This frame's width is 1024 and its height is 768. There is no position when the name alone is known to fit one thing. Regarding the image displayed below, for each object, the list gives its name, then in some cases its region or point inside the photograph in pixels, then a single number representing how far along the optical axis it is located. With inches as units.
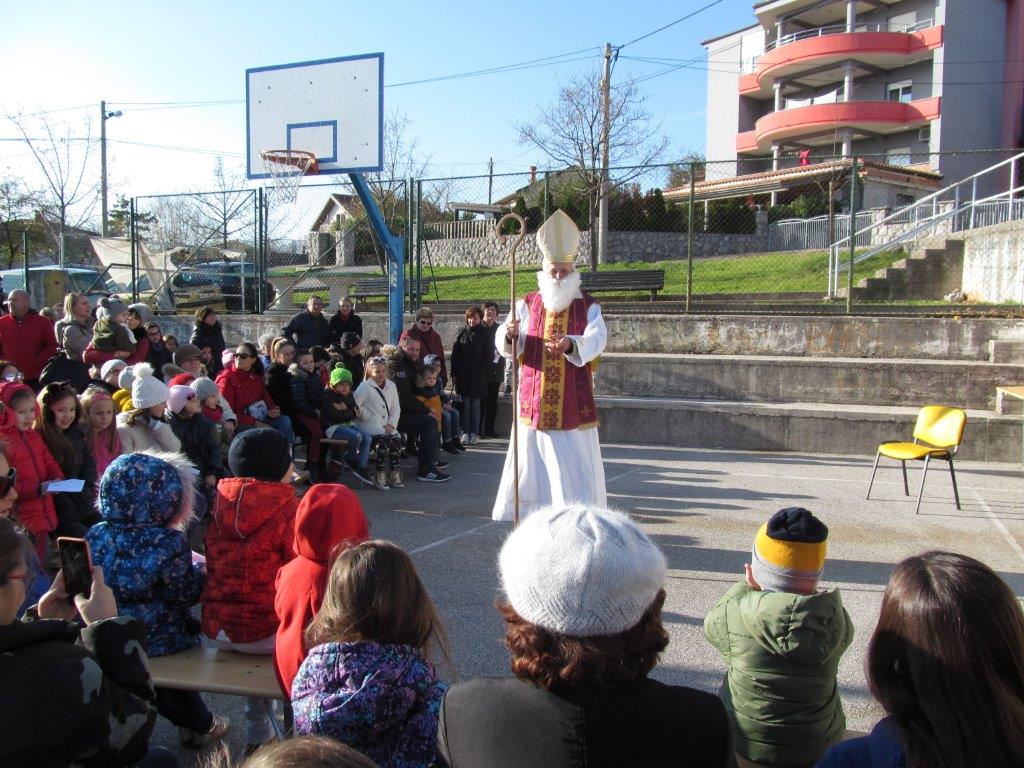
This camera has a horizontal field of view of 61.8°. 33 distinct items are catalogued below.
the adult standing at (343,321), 450.0
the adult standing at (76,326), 344.8
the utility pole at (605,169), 629.2
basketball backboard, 466.3
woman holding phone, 73.7
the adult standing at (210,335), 414.3
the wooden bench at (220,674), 119.2
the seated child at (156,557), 128.0
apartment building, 1284.4
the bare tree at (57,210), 1037.8
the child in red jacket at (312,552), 113.3
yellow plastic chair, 280.4
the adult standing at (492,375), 428.5
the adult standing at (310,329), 439.8
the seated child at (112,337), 343.3
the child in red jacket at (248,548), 134.6
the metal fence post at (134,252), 589.9
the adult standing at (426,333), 410.9
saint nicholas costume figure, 234.2
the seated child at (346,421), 328.5
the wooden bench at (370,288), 624.1
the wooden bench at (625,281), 582.6
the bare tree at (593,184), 560.6
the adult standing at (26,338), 379.2
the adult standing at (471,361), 418.0
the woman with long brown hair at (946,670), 61.9
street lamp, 1148.5
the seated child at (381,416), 328.8
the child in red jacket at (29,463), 187.0
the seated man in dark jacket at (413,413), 344.5
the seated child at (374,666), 86.0
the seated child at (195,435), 252.2
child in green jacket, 98.8
